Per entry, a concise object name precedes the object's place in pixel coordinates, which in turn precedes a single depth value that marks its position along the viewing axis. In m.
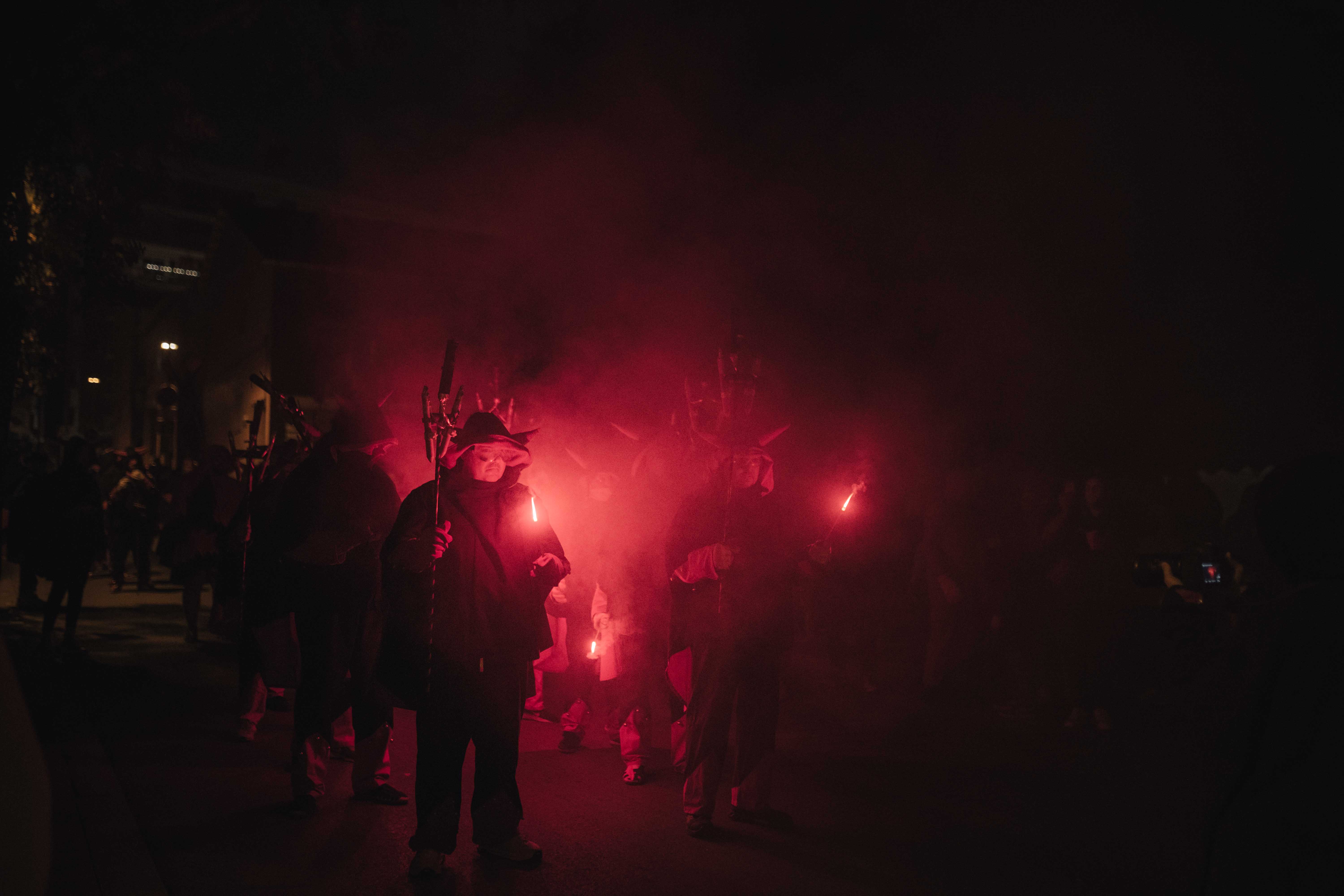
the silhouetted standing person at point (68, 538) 8.46
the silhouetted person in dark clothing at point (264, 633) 5.74
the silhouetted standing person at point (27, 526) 8.74
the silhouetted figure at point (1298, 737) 2.29
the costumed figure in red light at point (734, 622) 4.93
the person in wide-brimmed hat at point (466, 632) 4.24
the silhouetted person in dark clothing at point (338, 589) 5.07
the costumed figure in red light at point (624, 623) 5.98
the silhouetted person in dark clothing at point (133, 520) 14.51
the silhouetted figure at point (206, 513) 8.98
